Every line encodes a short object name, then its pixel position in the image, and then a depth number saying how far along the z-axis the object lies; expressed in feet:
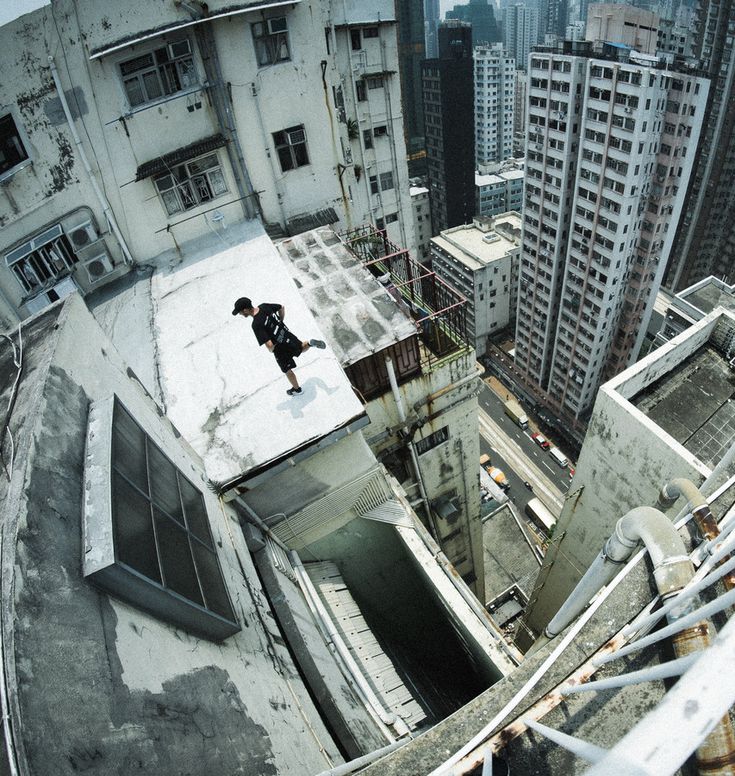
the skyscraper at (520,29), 617.08
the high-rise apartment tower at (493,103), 293.23
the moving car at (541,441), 180.65
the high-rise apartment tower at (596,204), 111.04
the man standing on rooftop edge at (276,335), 30.12
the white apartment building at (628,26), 119.65
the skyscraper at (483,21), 631.56
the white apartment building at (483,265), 198.49
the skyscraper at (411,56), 309.22
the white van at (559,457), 173.64
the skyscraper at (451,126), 237.25
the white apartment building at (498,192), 271.49
